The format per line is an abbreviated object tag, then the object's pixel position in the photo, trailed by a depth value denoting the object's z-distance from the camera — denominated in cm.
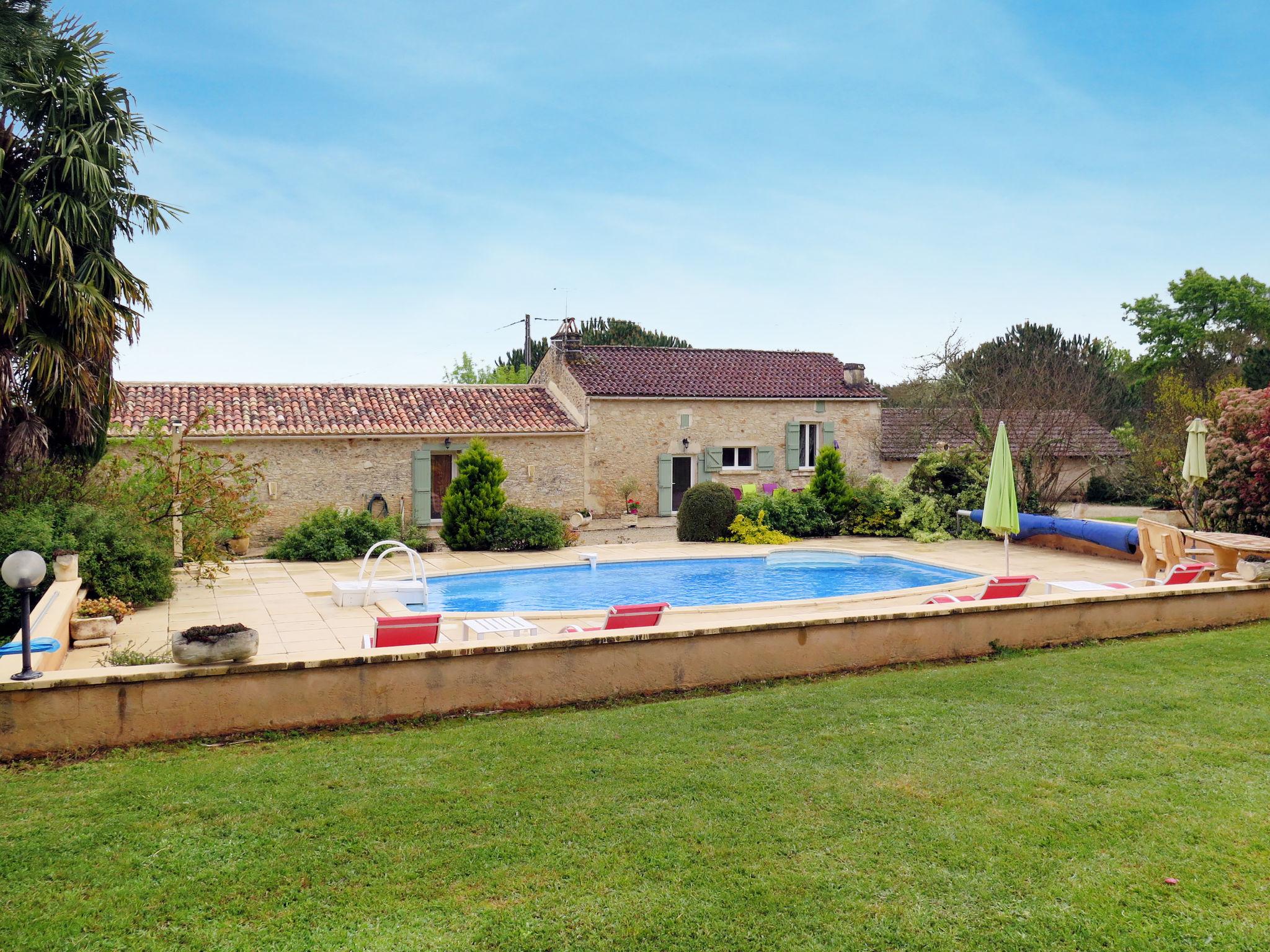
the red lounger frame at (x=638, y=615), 923
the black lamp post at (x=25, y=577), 630
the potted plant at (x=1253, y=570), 1148
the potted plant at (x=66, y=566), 1068
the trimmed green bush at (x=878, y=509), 2164
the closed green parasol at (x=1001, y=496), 1293
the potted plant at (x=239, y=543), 1819
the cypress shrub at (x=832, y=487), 2205
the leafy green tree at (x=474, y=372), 4653
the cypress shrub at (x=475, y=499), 1934
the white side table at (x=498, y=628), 965
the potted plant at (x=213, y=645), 670
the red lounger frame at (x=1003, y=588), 1109
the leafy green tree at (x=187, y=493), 1445
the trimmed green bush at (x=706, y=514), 2070
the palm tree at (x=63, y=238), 1238
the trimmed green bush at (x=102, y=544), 1082
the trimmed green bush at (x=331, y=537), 1797
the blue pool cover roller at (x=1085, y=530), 1691
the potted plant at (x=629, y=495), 2430
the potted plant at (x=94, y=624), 984
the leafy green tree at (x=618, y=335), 5191
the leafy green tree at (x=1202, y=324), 4278
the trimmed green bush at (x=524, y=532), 1945
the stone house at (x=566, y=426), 2033
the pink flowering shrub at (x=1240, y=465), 1541
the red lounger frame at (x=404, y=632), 806
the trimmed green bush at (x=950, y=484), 2138
